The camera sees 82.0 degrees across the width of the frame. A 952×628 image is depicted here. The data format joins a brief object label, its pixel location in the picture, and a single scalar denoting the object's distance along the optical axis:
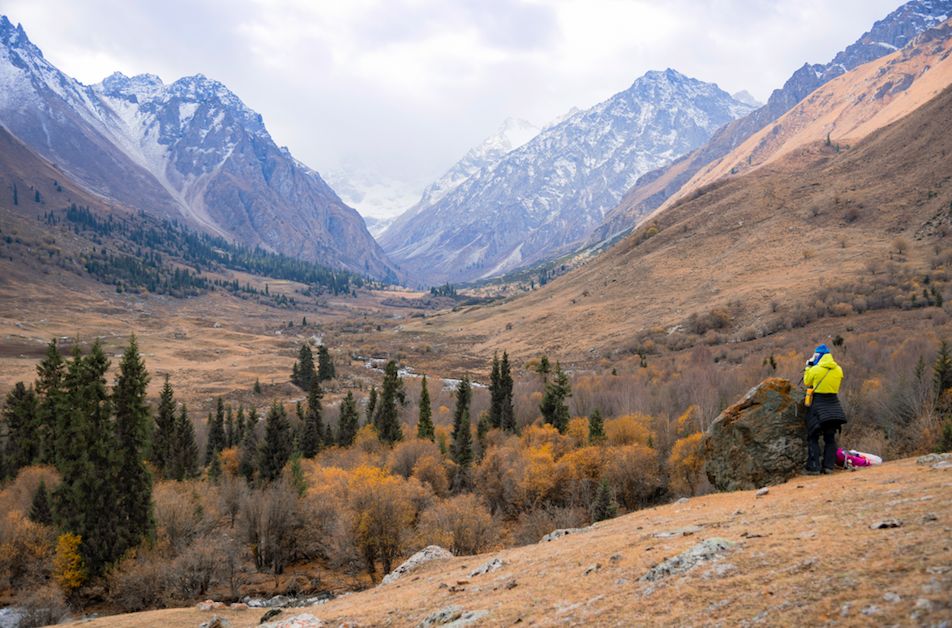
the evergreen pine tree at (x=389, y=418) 63.47
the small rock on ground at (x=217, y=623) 17.17
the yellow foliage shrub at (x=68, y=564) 30.44
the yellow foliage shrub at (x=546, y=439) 52.41
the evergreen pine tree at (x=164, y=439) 57.28
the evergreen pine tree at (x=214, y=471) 51.32
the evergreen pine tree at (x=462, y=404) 57.52
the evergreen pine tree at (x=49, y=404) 45.72
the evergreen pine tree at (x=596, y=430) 50.22
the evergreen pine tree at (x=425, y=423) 61.09
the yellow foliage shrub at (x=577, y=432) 53.81
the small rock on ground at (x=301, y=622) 14.30
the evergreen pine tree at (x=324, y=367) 104.75
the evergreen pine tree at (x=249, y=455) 57.50
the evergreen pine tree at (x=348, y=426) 65.44
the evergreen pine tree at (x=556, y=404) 59.16
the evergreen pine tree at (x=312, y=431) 63.53
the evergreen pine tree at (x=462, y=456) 50.58
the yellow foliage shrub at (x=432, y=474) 49.12
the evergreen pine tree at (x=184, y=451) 56.00
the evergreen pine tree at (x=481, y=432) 57.31
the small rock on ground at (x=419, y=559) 22.34
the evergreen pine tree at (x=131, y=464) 32.34
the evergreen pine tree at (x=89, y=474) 31.11
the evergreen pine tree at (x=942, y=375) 35.28
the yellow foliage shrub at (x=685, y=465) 39.50
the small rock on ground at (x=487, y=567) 17.30
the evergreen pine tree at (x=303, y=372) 103.31
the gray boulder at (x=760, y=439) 18.72
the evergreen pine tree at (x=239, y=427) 67.81
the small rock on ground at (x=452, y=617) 11.47
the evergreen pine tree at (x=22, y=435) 53.19
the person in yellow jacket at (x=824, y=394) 16.52
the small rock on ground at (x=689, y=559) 10.87
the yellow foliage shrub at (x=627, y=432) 51.36
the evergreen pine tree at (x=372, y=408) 72.04
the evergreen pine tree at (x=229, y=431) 68.00
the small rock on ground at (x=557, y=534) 22.11
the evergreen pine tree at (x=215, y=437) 64.00
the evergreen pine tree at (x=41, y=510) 37.75
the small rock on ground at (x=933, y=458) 15.55
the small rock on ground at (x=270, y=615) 18.55
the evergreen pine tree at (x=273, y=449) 55.25
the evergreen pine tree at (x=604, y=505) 34.56
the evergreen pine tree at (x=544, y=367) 79.25
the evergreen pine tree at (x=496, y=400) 64.75
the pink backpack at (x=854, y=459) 18.17
